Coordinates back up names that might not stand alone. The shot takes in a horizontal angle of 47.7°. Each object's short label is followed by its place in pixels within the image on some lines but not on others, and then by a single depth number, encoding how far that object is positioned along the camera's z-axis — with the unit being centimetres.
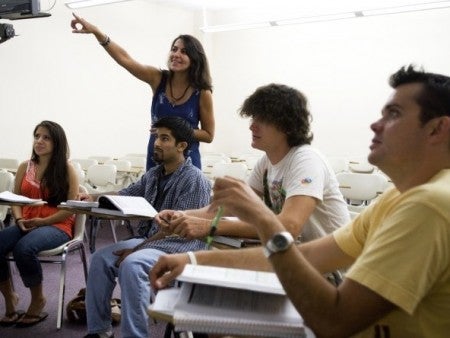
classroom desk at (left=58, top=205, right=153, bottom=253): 191
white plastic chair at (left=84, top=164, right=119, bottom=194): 550
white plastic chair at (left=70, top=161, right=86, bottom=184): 477
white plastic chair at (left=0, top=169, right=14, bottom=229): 383
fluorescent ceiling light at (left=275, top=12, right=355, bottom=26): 733
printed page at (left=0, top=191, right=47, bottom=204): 251
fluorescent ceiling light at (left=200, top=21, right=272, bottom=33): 822
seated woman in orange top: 274
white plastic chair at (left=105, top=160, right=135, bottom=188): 623
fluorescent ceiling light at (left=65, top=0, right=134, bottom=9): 685
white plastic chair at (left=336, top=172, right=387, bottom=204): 426
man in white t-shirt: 170
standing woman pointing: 276
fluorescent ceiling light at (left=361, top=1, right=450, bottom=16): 659
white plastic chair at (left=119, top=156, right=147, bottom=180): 619
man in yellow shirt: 85
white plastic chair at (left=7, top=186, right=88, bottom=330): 275
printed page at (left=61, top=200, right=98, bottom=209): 199
